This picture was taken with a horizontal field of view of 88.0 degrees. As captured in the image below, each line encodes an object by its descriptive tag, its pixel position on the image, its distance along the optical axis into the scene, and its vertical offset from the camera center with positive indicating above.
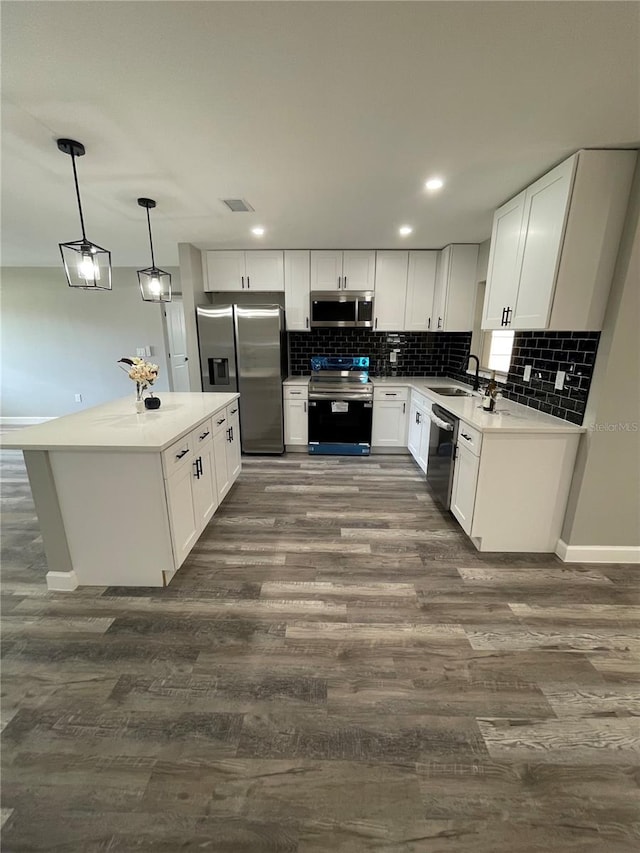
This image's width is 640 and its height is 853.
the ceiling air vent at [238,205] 2.50 +1.06
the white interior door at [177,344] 5.43 +0.01
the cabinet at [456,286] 3.77 +0.69
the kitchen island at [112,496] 1.86 -0.86
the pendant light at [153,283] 2.59 +0.47
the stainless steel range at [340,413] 4.05 -0.80
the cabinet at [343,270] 3.99 +0.90
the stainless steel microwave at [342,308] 4.05 +0.45
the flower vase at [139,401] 2.54 -0.43
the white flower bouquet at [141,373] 2.44 -0.20
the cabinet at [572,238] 1.82 +0.64
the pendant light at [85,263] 1.87 +0.45
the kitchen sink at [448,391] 3.64 -0.48
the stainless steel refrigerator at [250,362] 3.89 -0.19
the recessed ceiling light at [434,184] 2.16 +1.05
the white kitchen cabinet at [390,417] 4.10 -0.86
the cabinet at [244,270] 4.02 +0.90
